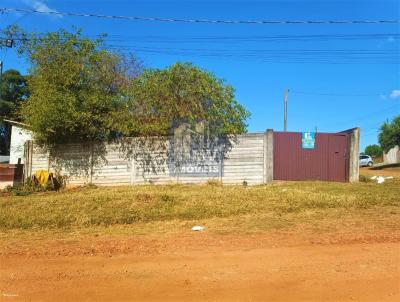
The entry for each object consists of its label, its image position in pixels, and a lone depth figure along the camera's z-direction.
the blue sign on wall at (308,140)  16.14
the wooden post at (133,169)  16.17
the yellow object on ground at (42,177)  16.27
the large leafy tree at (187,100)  15.15
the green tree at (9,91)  43.66
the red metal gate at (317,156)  16.03
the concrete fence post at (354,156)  15.77
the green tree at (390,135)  45.06
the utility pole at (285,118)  39.44
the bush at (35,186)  15.48
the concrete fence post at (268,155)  15.28
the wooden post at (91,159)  16.61
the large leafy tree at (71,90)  15.76
